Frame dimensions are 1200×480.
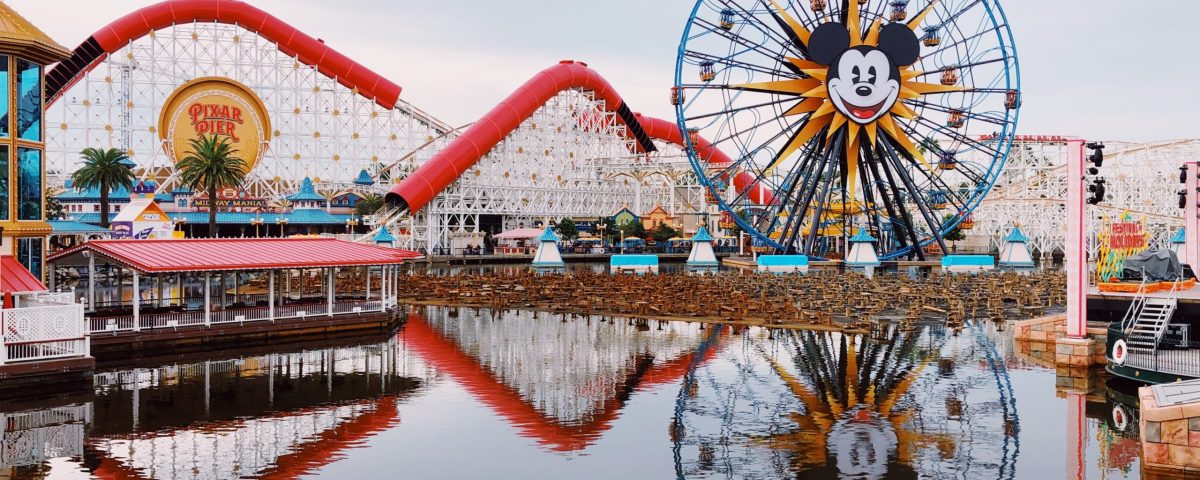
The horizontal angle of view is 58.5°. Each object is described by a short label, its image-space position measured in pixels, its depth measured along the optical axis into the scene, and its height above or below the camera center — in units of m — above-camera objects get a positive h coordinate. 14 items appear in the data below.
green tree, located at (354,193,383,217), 89.88 +2.87
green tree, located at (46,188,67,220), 63.05 +1.63
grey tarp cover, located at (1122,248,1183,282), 26.92 -0.64
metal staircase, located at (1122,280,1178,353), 22.03 -1.74
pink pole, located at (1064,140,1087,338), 24.78 -0.18
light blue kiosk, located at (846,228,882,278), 59.53 -0.87
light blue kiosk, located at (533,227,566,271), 65.75 -0.96
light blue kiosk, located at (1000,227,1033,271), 68.94 -0.85
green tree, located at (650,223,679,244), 90.94 +0.42
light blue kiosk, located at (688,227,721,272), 66.50 -1.00
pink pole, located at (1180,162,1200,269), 28.18 +0.55
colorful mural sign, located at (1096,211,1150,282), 27.47 -0.12
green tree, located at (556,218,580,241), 88.39 +0.79
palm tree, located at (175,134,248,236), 53.75 +3.47
